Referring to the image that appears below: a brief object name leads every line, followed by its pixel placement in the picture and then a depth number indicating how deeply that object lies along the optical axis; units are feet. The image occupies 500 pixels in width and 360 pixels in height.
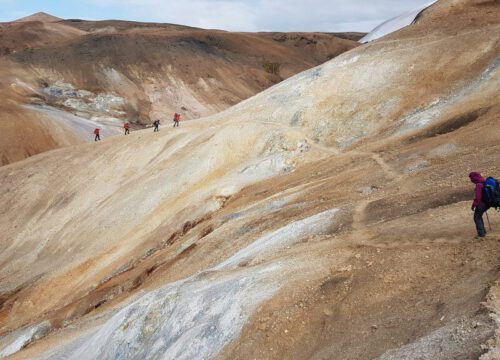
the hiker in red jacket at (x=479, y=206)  37.42
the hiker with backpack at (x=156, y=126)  143.33
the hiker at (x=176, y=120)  145.54
